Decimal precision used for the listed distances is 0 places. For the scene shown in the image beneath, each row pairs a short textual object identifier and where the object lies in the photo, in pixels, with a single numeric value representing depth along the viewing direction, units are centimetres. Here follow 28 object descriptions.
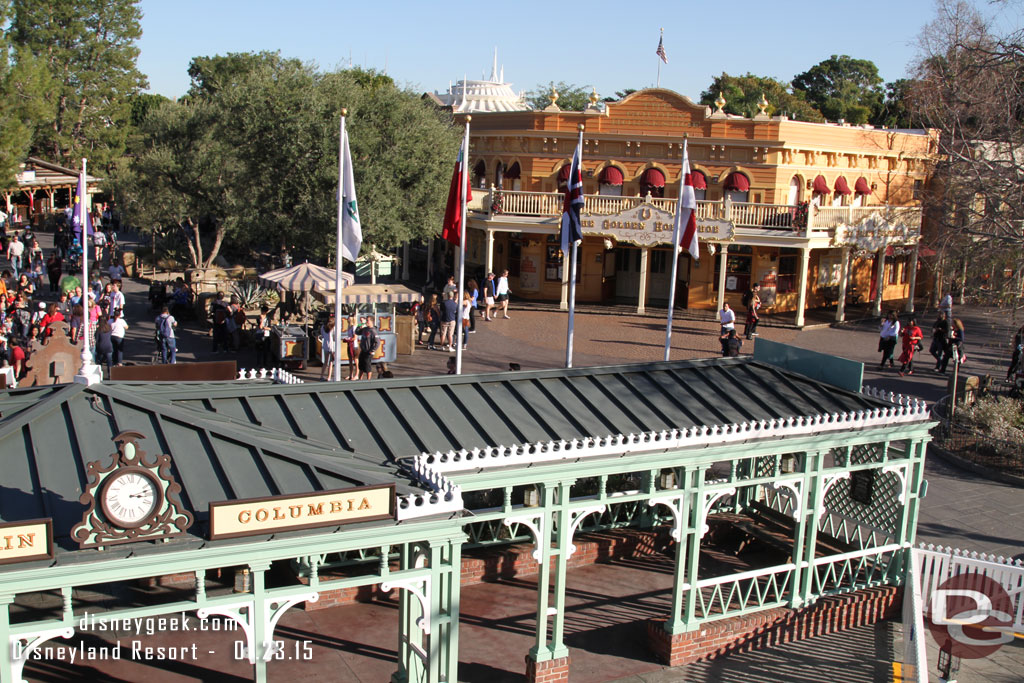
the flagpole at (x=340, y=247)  1543
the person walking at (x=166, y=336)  2081
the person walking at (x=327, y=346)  1992
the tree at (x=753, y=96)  6844
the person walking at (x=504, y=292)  2900
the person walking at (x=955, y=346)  2270
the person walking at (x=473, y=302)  2666
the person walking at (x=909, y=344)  2362
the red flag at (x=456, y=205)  1539
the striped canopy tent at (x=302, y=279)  2166
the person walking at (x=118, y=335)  2084
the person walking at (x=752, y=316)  2638
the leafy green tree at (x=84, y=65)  5353
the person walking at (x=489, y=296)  2892
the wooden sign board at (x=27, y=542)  645
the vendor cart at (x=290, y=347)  2197
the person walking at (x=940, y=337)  2448
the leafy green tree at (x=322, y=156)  2608
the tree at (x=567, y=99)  6638
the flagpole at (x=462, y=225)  1521
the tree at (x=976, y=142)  2052
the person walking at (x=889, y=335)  2444
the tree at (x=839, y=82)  8106
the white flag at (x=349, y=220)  1555
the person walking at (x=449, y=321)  2395
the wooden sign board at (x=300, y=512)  712
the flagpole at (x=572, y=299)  1638
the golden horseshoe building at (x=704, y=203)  2989
